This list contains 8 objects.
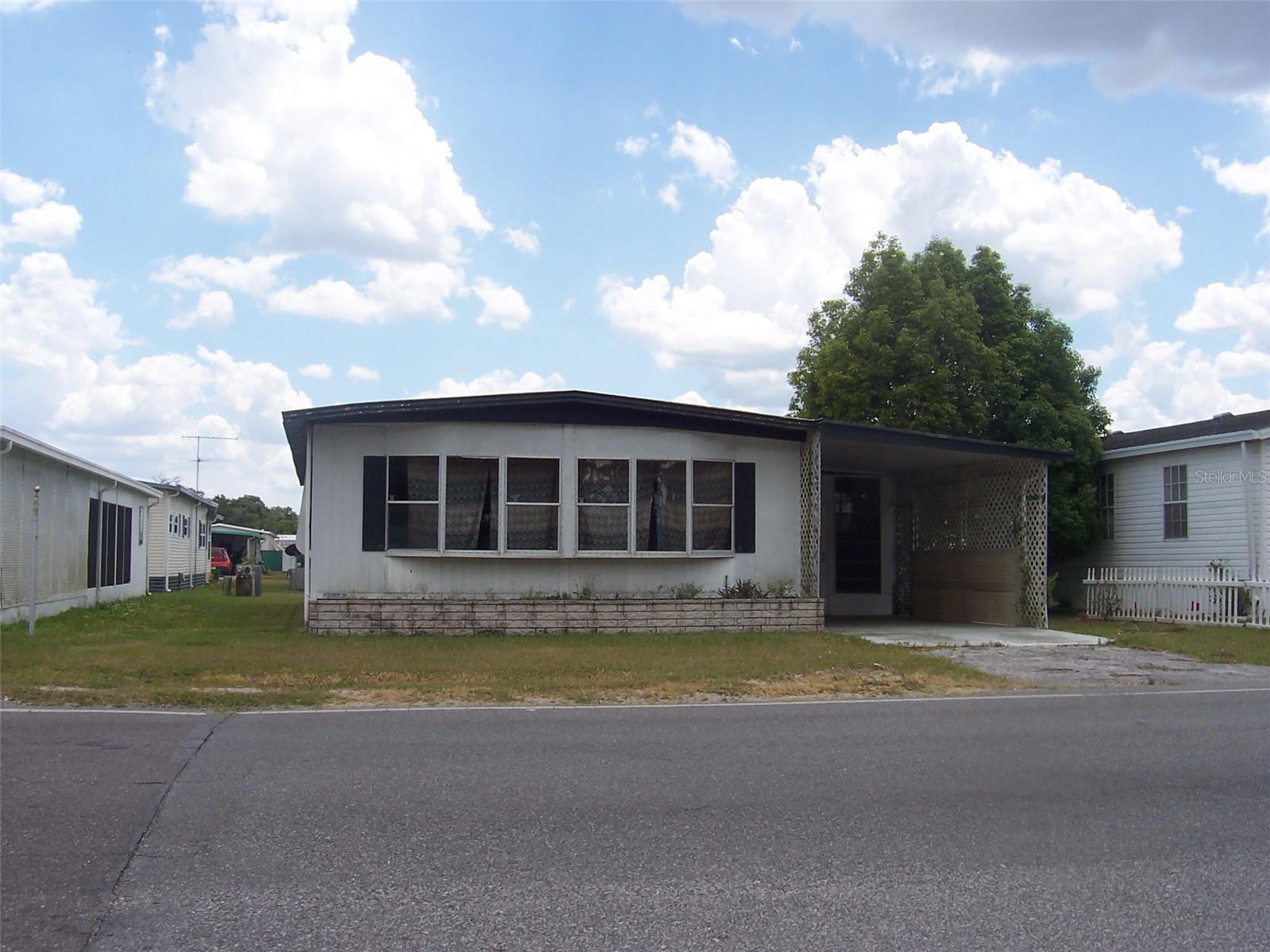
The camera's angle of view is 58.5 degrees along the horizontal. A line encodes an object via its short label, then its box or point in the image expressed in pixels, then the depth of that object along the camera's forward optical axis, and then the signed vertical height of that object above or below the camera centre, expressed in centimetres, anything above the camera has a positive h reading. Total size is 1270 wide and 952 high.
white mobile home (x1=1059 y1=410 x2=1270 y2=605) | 2080 +93
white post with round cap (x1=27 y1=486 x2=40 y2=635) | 1489 -11
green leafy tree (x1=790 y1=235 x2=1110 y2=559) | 2430 +401
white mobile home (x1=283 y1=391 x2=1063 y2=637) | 1720 +76
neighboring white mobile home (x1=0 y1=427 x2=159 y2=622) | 1758 +27
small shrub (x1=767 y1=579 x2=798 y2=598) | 1858 -70
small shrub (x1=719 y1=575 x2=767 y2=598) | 1822 -69
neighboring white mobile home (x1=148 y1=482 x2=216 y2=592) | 3319 +18
